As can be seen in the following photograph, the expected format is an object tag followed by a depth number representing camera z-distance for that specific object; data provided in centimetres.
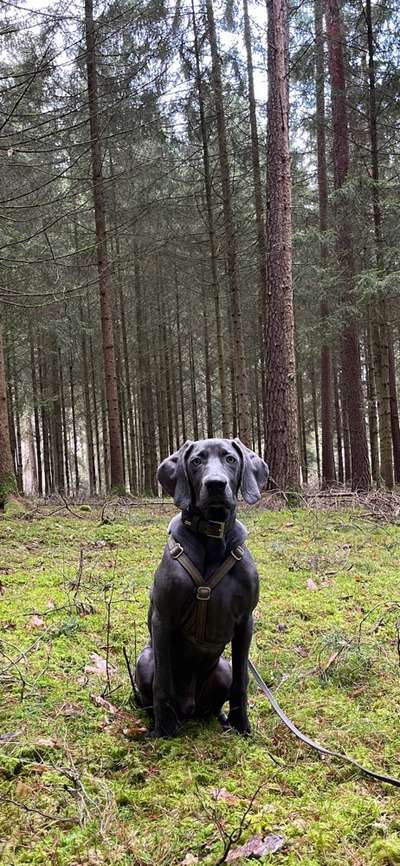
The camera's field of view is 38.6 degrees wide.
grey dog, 252
